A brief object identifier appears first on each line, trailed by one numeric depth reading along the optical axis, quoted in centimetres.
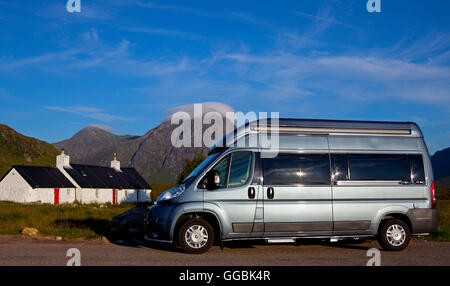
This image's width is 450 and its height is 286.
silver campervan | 977
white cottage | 5859
